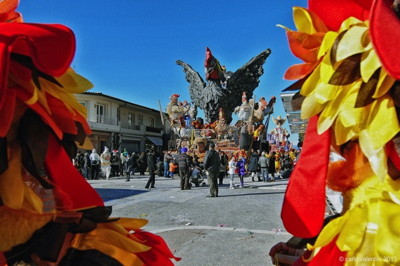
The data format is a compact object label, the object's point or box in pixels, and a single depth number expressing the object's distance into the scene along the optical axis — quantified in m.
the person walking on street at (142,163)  19.97
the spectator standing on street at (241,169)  12.60
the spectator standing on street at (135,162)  20.03
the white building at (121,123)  31.27
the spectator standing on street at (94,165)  16.45
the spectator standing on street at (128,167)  15.72
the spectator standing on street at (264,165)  14.56
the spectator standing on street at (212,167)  10.07
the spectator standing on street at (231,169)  12.45
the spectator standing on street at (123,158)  19.27
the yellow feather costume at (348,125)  1.16
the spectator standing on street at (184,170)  11.73
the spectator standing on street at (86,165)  16.18
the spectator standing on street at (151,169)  12.33
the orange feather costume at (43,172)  1.27
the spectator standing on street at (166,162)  18.13
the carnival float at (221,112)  24.08
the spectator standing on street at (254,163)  15.09
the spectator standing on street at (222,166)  13.89
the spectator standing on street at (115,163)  19.02
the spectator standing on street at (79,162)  16.55
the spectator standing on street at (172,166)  16.50
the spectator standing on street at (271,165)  15.24
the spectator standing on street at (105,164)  17.17
